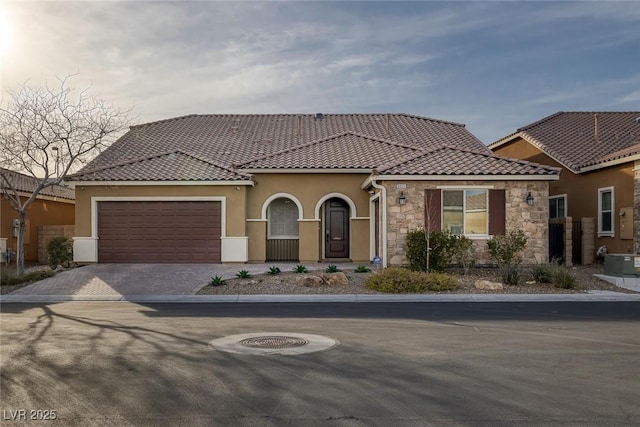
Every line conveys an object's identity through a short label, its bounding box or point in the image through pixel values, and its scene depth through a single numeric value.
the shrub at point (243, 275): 18.97
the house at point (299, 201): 20.22
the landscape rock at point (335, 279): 18.09
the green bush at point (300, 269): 19.89
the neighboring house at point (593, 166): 20.89
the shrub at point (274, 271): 19.56
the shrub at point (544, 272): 17.97
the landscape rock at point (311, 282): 17.83
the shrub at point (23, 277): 18.77
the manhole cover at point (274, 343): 9.23
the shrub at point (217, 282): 18.16
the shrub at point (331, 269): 19.73
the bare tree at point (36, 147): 20.31
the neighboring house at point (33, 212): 25.00
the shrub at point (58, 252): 21.67
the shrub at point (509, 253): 18.20
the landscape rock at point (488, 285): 17.39
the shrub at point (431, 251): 18.89
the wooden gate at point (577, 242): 22.81
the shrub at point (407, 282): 17.20
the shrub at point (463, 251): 18.88
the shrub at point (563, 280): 17.52
